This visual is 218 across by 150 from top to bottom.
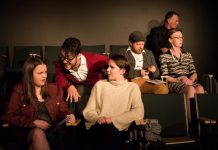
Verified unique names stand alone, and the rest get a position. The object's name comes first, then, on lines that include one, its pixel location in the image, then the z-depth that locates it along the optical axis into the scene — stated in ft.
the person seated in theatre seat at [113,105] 9.33
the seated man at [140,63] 12.36
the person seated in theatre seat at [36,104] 8.93
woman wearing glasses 12.91
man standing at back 15.89
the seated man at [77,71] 10.29
